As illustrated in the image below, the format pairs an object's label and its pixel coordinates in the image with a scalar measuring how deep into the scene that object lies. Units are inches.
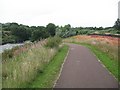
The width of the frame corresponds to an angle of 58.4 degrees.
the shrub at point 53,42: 434.4
